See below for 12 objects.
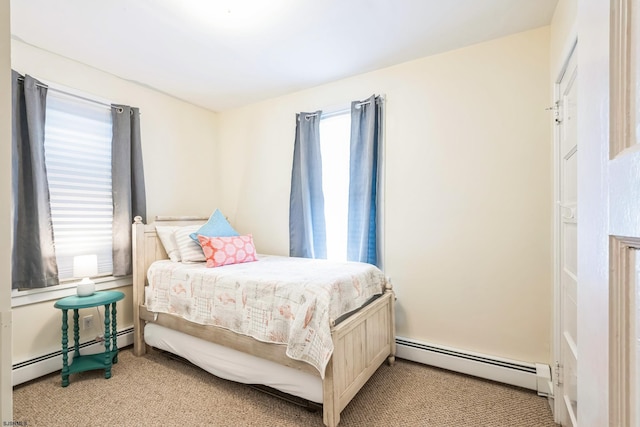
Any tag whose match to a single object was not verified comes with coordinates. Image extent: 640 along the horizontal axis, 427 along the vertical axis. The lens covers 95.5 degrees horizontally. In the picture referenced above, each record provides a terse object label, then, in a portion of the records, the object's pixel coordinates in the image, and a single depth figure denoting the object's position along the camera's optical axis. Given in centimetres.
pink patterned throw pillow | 243
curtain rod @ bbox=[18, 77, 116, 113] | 215
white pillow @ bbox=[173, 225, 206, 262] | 260
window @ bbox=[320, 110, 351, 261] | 279
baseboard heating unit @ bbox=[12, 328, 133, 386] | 206
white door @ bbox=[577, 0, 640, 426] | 43
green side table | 207
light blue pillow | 270
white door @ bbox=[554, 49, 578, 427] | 144
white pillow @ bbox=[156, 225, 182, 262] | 264
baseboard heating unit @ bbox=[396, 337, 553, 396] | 193
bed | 162
